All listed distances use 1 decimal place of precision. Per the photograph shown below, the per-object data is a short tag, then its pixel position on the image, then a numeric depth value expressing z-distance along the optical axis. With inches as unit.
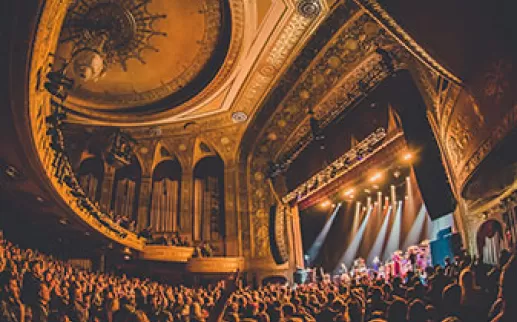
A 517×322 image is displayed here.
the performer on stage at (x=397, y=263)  491.8
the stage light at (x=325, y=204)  618.7
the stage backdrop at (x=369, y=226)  575.8
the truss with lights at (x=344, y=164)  422.9
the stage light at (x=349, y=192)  545.2
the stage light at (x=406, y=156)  403.9
